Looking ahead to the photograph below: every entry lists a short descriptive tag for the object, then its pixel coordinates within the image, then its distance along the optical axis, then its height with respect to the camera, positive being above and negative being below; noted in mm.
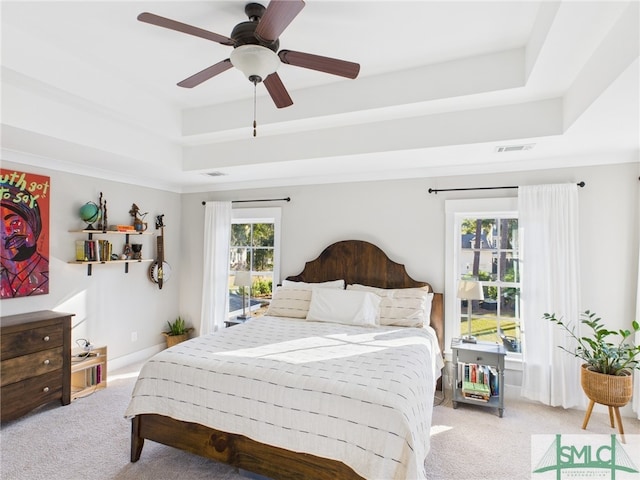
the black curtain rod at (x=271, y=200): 4340 +615
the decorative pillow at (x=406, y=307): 3318 -557
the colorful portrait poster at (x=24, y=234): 3086 +79
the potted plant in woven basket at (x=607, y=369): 2615 -915
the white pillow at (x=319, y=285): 3854 -410
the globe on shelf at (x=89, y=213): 3619 +322
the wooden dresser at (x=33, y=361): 2766 -1003
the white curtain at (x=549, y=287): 3141 -313
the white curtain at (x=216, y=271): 4660 -330
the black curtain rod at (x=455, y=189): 3496 +642
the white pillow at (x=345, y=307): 3351 -575
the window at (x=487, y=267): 3506 -163
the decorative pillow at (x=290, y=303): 3668 -592
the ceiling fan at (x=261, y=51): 1547 +997
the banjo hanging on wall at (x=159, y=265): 4574 -261
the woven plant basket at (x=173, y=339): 4664 -1255
